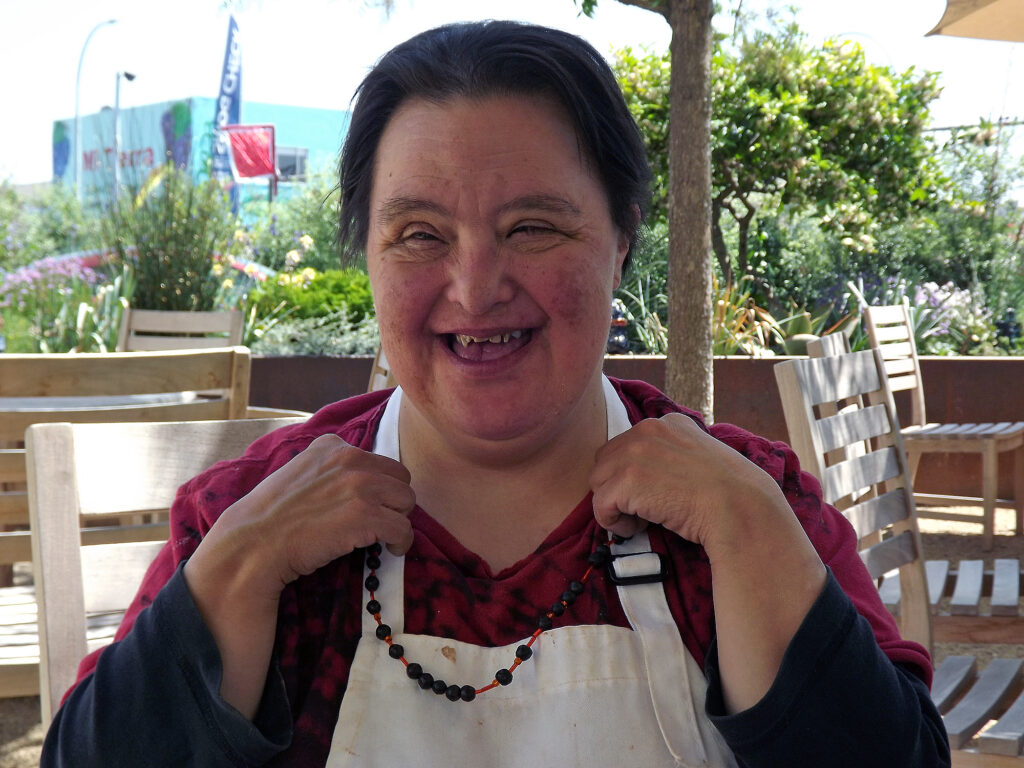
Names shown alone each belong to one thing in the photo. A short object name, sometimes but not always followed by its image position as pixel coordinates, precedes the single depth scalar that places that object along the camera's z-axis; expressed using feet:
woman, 3.81
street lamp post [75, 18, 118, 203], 80.02
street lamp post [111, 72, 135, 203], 72.62
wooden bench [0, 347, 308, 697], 7.43
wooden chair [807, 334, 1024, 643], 8.46
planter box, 20.84
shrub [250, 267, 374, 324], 28.60
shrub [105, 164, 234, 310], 26.25
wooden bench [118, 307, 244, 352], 17.04
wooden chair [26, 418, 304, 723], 4.95
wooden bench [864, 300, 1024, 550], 18.03
